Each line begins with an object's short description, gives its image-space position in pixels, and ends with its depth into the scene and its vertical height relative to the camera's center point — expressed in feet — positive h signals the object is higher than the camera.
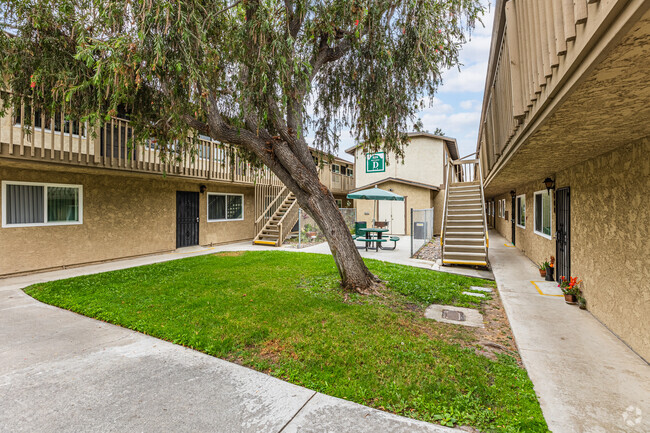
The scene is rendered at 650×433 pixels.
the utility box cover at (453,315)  15.21 -5.05
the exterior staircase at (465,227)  27.81 -0.99
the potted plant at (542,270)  22.22 -3.98
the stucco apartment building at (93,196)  21.56 +2.05
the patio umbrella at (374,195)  40.50 +3.04
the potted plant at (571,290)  16.55 -4.04
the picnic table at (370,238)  36.19 -2.38
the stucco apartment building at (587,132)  5.35 +2.76
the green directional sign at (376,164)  60.49 +10.97
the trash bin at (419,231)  38.88 -1.73
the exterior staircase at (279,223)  40.37 -0.73
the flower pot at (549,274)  21.11 -3.99
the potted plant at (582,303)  15.71 -4.51
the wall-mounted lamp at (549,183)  21.85 +2.49
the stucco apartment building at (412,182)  55.42 +6.69
